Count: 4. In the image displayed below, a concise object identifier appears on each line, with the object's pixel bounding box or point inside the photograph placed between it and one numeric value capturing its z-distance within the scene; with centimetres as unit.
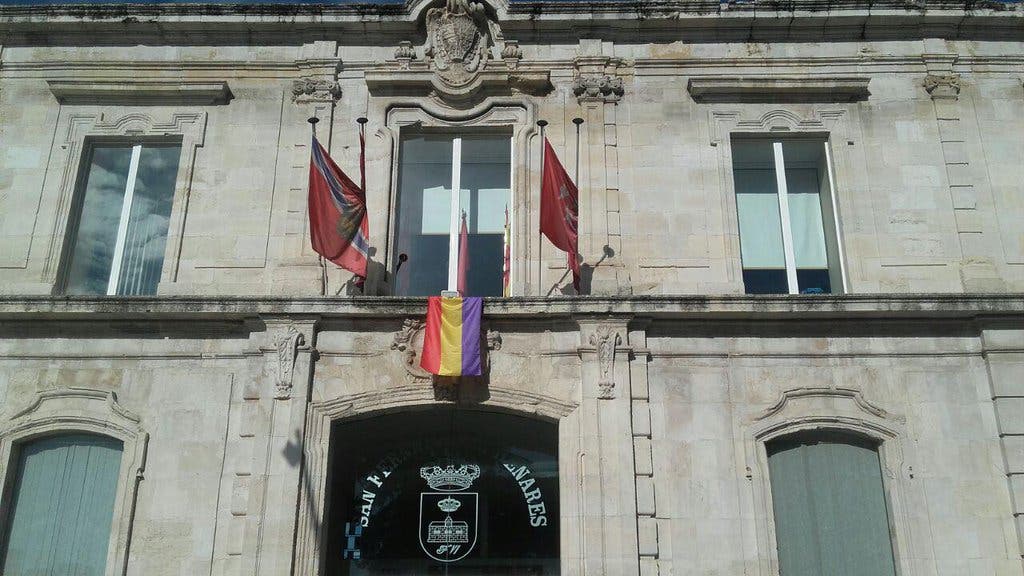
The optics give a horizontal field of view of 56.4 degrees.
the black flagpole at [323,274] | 1266
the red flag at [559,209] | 1227
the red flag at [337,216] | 1226
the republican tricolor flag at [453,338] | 1187
